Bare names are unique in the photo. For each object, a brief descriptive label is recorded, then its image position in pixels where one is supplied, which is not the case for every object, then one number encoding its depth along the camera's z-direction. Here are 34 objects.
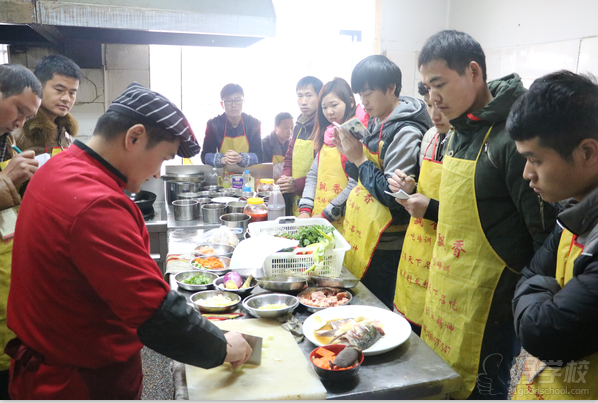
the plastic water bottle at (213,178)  4.22
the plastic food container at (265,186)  3.82
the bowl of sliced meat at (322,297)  1.72
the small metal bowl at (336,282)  1.89
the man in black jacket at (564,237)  1.05
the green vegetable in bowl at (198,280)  1.94
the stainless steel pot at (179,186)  3.83
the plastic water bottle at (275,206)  3.24
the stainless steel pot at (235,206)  3.17
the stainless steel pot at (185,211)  3.20
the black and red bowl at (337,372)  1.22
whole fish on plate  1.39
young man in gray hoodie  2.26
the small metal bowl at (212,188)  3.91
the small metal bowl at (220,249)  2.36
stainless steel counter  1.22
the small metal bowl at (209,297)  1.67
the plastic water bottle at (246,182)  3.80
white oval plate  1.40
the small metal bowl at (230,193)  3.73
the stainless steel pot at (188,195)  3.68
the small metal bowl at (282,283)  1.82
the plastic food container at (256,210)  2.98
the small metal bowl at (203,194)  3.71
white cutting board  1.19
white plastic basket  1.94
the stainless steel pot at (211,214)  3.10
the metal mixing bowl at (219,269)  2.05
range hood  2.54
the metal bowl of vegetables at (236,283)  1.84
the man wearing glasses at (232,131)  4.35
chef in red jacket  1.03
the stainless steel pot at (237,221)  2.78
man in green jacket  1.60
